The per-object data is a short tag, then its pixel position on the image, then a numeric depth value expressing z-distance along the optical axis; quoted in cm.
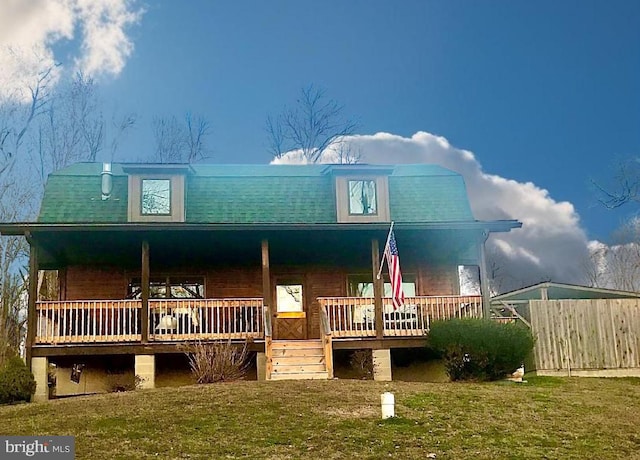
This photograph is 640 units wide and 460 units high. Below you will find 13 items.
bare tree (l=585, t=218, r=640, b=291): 3950
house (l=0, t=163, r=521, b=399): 1916
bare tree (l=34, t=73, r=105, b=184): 3231
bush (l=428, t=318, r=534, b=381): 1775
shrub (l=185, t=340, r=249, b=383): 1723
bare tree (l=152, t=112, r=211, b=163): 3503
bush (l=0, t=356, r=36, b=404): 1752
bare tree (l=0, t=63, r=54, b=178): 3047
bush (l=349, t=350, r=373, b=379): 2006
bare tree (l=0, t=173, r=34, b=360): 3019
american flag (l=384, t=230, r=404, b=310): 1762
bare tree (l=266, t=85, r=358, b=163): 3425
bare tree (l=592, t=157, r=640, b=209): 2627
